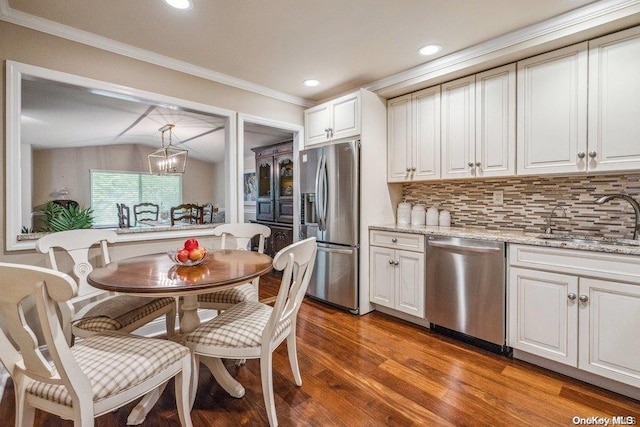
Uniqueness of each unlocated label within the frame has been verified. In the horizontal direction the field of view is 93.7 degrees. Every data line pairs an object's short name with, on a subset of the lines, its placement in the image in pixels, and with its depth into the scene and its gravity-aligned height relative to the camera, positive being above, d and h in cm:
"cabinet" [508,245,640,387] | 169 -63
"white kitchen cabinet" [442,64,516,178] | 237 +70
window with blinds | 659 +43
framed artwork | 636 +46
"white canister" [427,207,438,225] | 304 -8
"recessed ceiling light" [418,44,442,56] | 239 +129
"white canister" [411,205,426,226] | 310 -8
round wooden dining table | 136 -34
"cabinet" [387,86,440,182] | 283 +72
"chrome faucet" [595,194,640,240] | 192 +2
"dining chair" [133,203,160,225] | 674 -6
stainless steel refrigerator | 297 -9
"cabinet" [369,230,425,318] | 266 -59
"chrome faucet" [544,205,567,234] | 231 -6
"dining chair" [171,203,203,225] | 438 -9
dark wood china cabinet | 472 +28
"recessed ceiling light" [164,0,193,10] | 182 +127
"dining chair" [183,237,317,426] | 144 -63
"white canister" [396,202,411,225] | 324 -5
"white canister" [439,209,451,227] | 296 -11
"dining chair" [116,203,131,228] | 623 -13
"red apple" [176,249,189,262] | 176 -27
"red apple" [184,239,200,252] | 179 -22
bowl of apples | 176 -27
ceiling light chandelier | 529 +87
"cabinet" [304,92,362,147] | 301 +96
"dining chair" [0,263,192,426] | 90 -60
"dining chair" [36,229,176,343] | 165 -57
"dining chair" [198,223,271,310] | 207 -36
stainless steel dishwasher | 218 -62
